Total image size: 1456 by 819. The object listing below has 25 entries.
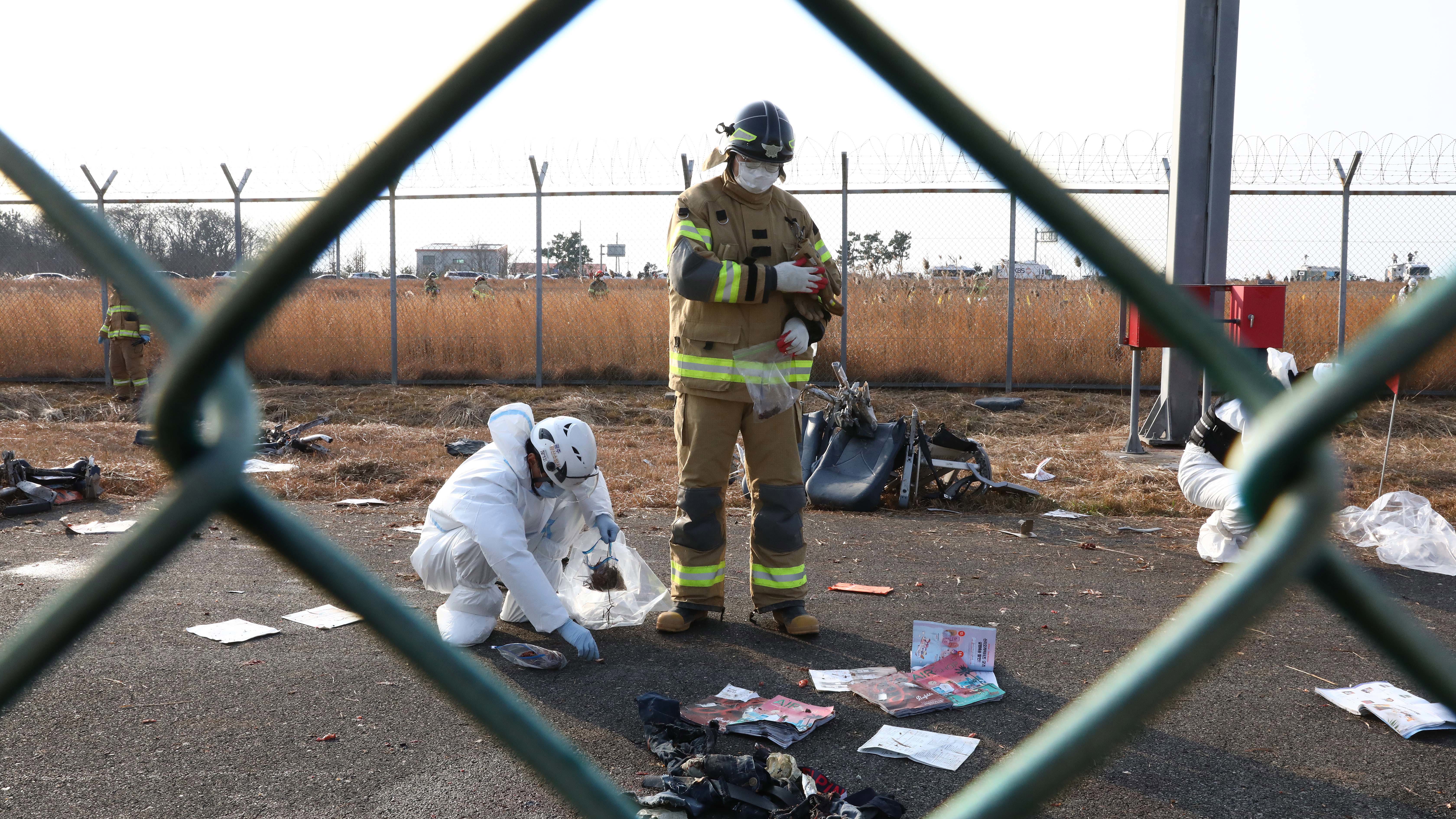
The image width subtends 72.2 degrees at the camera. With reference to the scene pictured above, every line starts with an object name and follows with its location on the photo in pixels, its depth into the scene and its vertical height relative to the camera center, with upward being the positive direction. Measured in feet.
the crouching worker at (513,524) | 12.41 -2.71
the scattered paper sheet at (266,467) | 26.50 -3.88
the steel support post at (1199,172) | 27.55 +4.37
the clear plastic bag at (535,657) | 12.57 -4.24
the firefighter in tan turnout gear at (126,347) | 38.22 -1.01
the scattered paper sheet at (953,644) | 12.54 -4.04
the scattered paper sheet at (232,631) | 13.70 -4.31
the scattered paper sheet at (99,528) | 20.33 -4.26
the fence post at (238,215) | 38.34 +4.10
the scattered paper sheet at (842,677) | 11.92 -4.28
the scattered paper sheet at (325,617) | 14.37 -4.31
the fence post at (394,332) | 37.93 -0.37
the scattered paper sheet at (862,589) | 16.07 -4.26
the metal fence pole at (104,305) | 39.06 +0.63
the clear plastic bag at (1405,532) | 17.22 -3.66
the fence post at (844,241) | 35.06 +2.97
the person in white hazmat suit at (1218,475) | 16.66 -2.59
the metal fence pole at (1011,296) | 34.73 +1.05
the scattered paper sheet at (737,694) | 11.51 -4.28
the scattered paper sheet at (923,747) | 9.98 -4.30
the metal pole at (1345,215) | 32.96 +3.71
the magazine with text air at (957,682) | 11.57 -4.26
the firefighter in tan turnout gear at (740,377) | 13.69 -0.64
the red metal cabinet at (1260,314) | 24.68 +0.33
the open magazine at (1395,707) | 10.51 -4.14
